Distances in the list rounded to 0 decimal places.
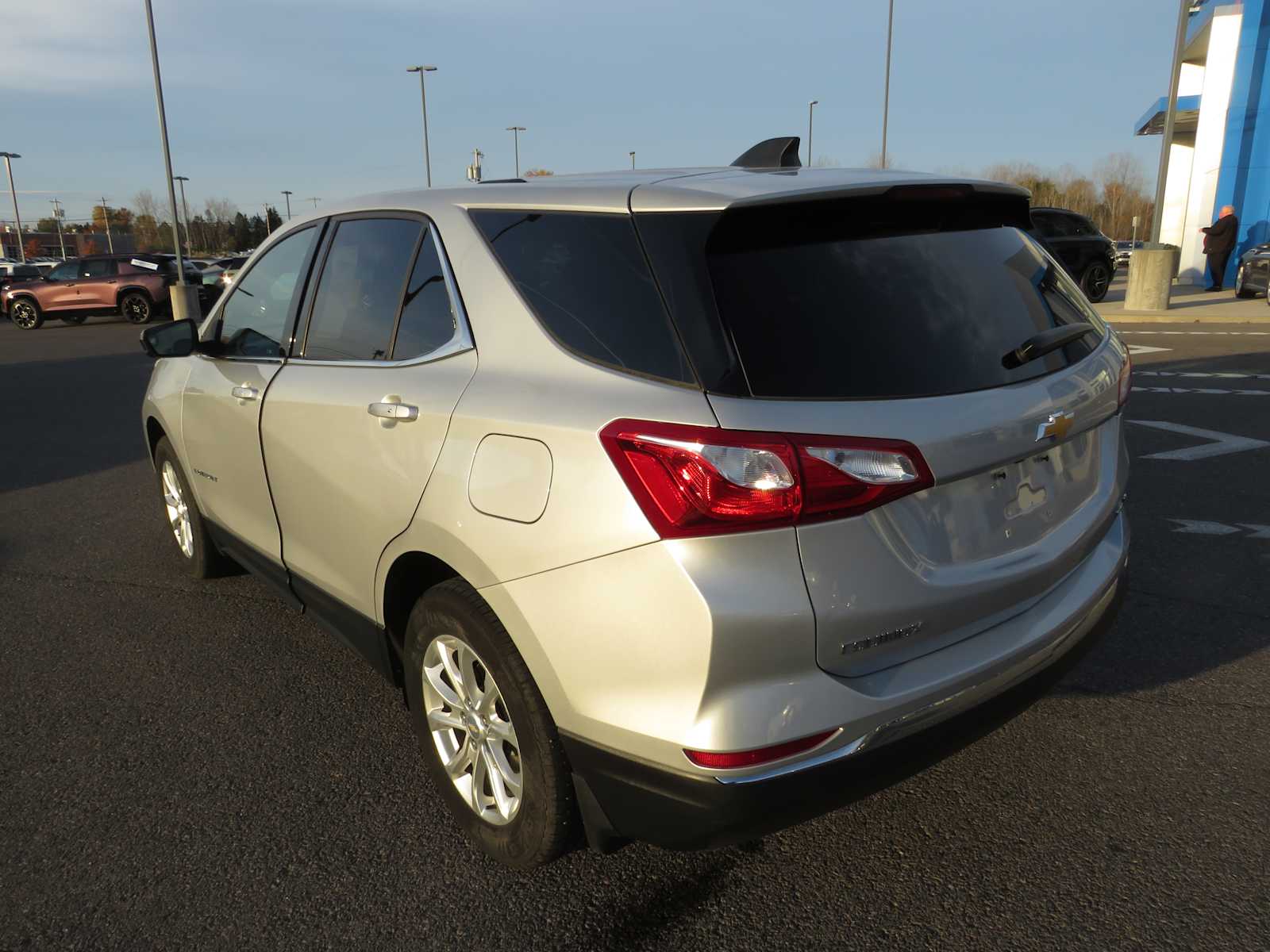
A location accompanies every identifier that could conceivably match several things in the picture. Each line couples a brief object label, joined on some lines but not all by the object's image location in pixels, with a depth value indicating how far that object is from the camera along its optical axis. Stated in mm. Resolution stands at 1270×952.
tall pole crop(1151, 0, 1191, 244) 16500
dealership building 23781
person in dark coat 21109
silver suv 1859
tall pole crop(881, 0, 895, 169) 38938
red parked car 24328
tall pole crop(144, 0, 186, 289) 24484
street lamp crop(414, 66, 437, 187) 48188
